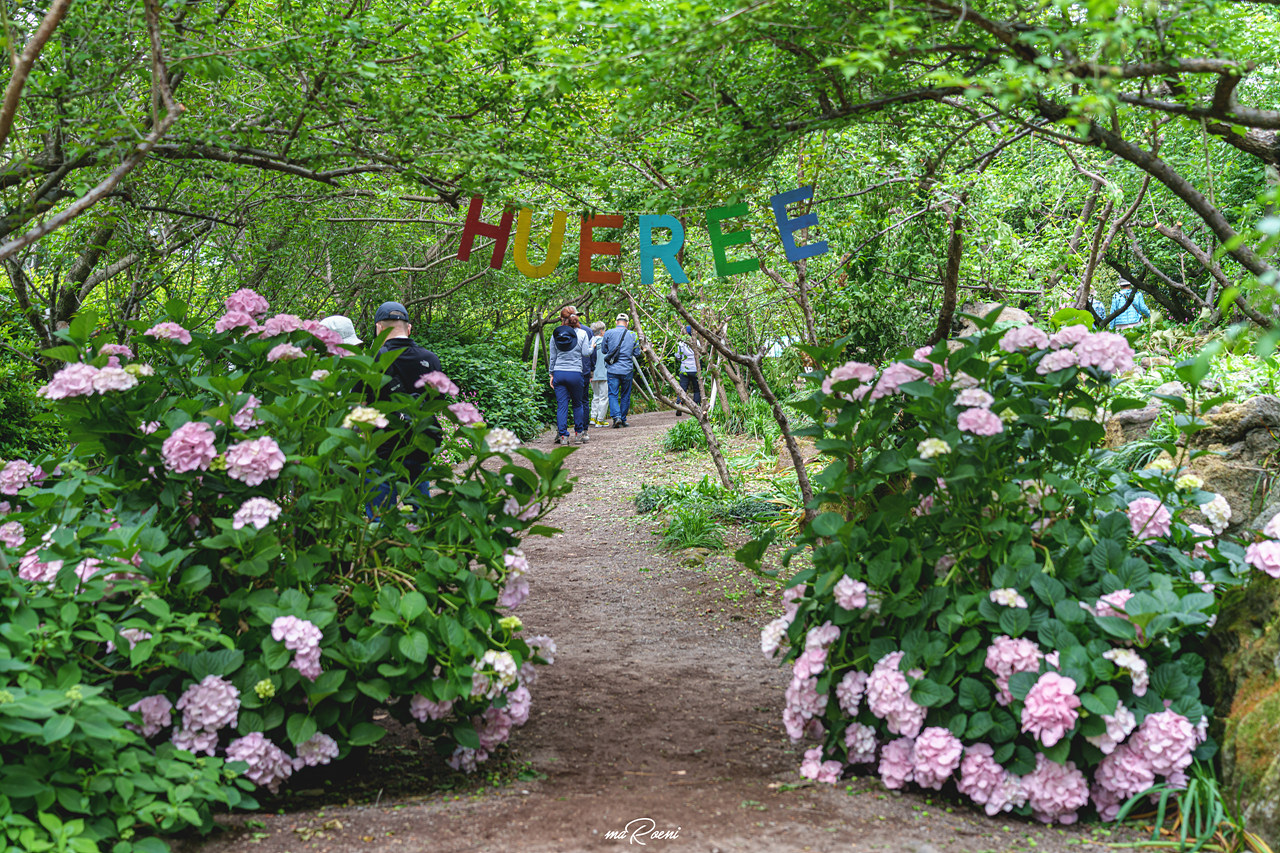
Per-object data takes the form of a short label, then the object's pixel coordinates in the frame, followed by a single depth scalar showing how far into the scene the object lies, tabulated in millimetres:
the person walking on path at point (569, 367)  10992
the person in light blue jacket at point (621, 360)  13039
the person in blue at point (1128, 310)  11398
